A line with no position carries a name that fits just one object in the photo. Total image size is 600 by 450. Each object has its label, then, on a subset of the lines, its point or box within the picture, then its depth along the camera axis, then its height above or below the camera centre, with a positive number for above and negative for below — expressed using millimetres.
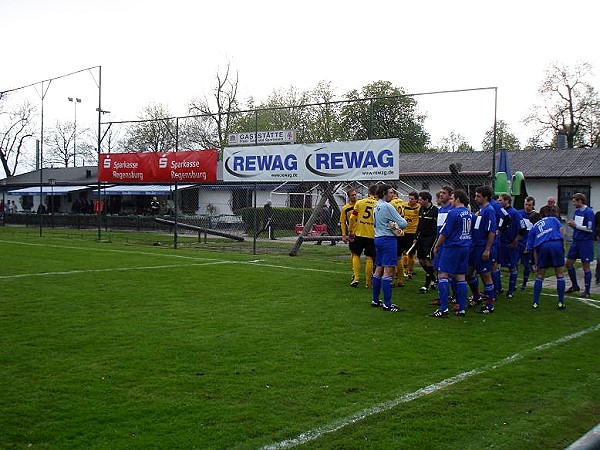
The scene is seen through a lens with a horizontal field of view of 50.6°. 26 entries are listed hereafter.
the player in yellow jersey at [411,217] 13094 +112
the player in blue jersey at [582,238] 12227 -274
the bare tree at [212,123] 51844 +8273
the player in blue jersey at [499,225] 11102 -32
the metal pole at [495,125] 15469 +2405
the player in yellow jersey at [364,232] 11633 -185
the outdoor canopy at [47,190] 46178 +2205
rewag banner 17641 +1794
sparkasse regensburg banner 21906 +1940
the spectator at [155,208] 36225 +691
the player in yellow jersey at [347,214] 12844 +160
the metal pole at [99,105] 23595 +4263
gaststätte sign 20234 +2746
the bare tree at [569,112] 51562 +9164
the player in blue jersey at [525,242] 12836 -376
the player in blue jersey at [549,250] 10289 -429
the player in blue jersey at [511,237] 11930 -257
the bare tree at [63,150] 70000 +7679
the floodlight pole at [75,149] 62694 +7347
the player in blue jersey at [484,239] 9883 -255
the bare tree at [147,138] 51316 +6904
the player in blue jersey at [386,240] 9727 -276
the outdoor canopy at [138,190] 39434 +1864
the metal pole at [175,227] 21188 -227
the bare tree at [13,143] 60972 +7536
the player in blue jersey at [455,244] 9234 -316
